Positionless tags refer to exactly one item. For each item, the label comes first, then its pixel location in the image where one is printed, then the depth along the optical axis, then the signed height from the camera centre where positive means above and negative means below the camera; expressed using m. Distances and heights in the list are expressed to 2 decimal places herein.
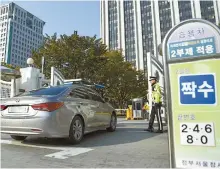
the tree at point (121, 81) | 28.69 +3.24
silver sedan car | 4.71 -0.15
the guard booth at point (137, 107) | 18.89 -0.10
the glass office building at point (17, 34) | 98.75 +32.90
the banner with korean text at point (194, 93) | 2.55 +0.14
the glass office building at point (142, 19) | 70.69 +27.84
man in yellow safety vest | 6.99 +0.02
